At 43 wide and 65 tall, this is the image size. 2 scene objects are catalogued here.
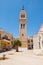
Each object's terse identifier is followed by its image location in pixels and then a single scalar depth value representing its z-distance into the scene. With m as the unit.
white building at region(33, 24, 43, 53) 10.79
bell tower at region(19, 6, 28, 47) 20.41
